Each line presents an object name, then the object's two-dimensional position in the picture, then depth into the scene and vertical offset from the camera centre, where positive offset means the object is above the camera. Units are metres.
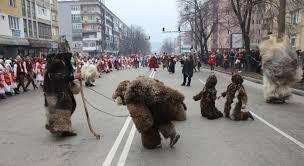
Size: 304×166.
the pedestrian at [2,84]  15.40 -1.52
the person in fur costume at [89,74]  19.34 -1.39
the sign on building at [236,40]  39.94 +0.81
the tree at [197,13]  45.53 +4.64
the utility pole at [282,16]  20.28 +1.77
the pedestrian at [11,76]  16.27 -1.23
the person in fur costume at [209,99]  9.16 -1.34
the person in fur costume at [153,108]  6.11 -1.05
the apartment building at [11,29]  34.19 +2.13
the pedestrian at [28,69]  18.17 -1.02
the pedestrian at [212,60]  30.91 -1.10
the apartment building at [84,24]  99.44 +7.30
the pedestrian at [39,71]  19.90 -1.24
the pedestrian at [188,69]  18.03 -1.09
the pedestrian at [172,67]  30.27 -1.64
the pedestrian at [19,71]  17.39 -1.06
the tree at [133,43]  117.00 +1.78
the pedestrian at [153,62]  33.53 -1.38
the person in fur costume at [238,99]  8.92 -1.33
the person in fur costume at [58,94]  7.49 -0.97
